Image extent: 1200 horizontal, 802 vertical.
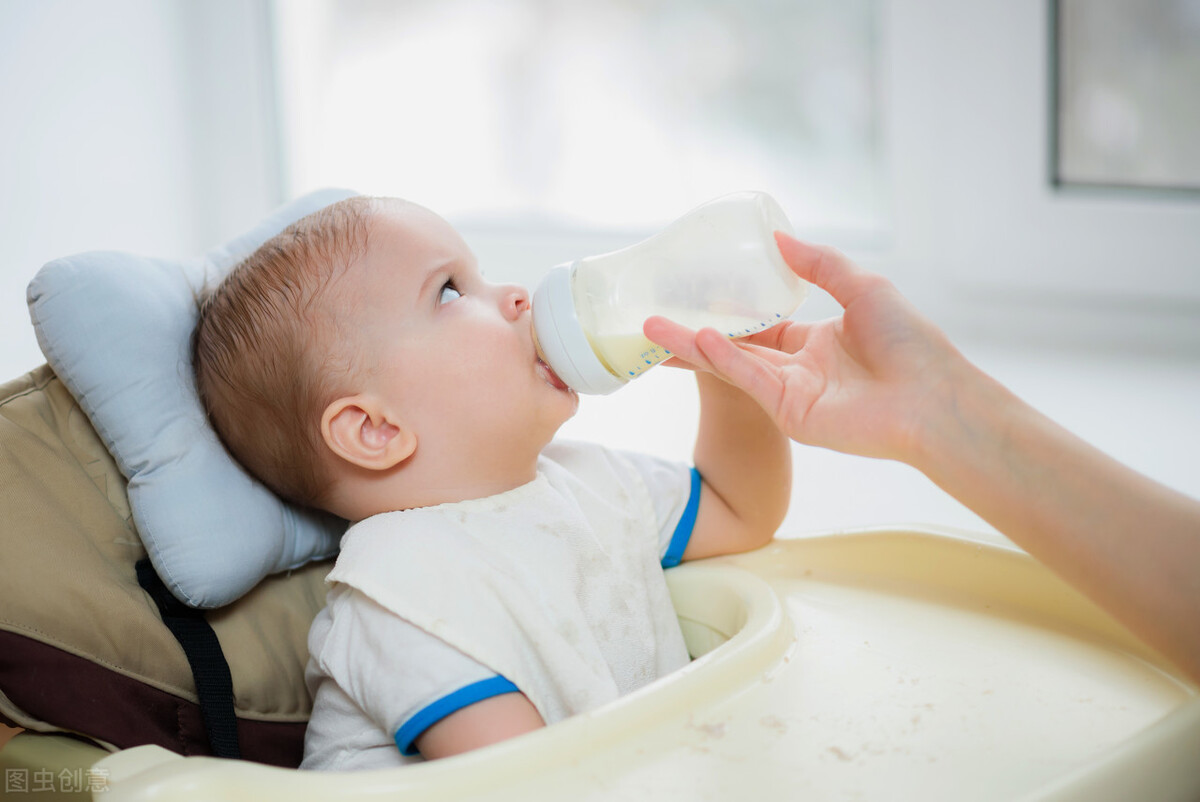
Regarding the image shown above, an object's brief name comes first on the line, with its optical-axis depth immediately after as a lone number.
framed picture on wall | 1.64
